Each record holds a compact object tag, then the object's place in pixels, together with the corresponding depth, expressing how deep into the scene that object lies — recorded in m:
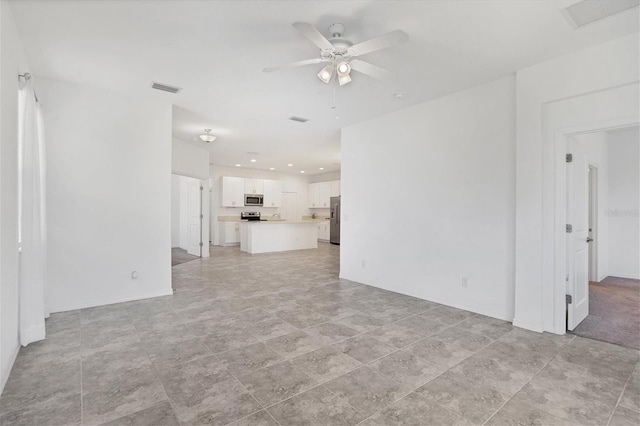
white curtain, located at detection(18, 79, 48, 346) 2.85
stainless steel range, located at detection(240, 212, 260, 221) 10.75
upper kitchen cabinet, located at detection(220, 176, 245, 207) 10.45
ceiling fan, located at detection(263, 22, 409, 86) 2.17
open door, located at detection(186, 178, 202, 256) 8.36
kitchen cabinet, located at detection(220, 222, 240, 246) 10.59
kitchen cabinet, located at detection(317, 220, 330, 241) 12.00
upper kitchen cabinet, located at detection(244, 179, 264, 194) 10.91
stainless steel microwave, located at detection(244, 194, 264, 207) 10.89
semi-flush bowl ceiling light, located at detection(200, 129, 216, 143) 5.96
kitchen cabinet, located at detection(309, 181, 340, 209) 11.70
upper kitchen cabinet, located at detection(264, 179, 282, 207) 11.44
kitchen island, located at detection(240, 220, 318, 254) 8.95
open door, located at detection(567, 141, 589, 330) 3.27
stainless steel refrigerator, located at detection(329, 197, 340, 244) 11.28
